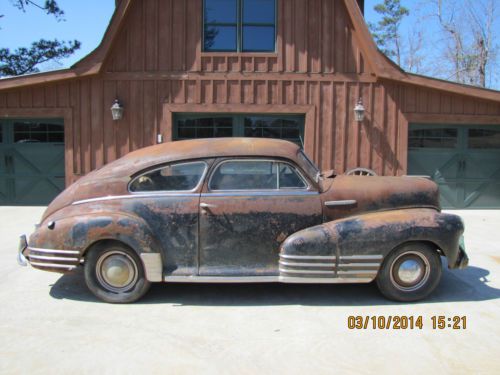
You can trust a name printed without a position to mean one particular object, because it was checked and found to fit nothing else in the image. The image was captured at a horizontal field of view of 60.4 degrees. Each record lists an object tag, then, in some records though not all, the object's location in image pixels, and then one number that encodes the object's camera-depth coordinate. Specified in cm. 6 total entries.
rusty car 431
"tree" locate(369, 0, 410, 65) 3381
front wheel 440
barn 1020
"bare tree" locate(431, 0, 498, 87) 2681
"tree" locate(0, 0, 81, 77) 2294
